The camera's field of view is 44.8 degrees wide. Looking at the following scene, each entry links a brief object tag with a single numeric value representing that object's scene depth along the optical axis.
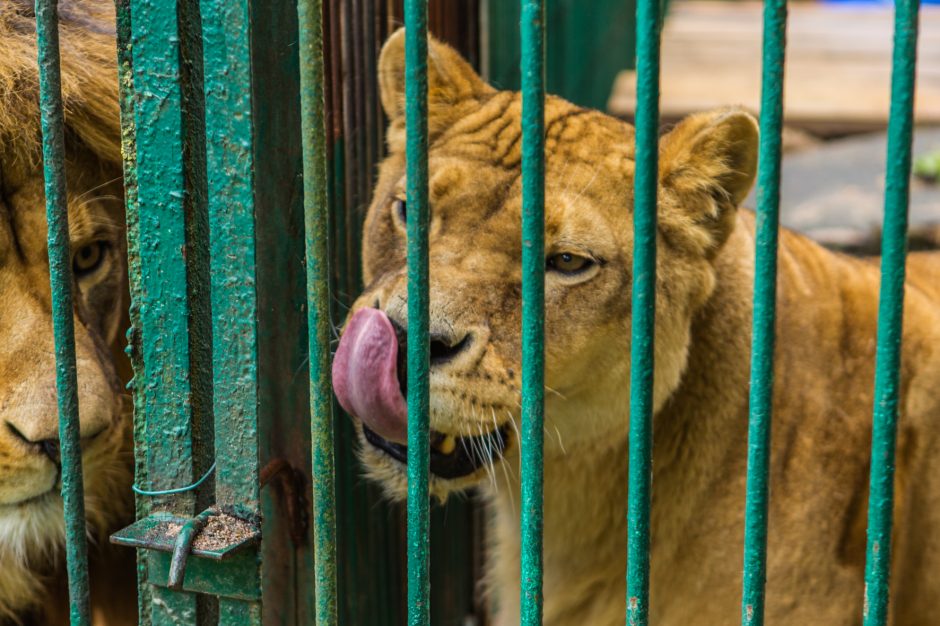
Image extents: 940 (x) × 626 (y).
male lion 2.19
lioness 2.51
